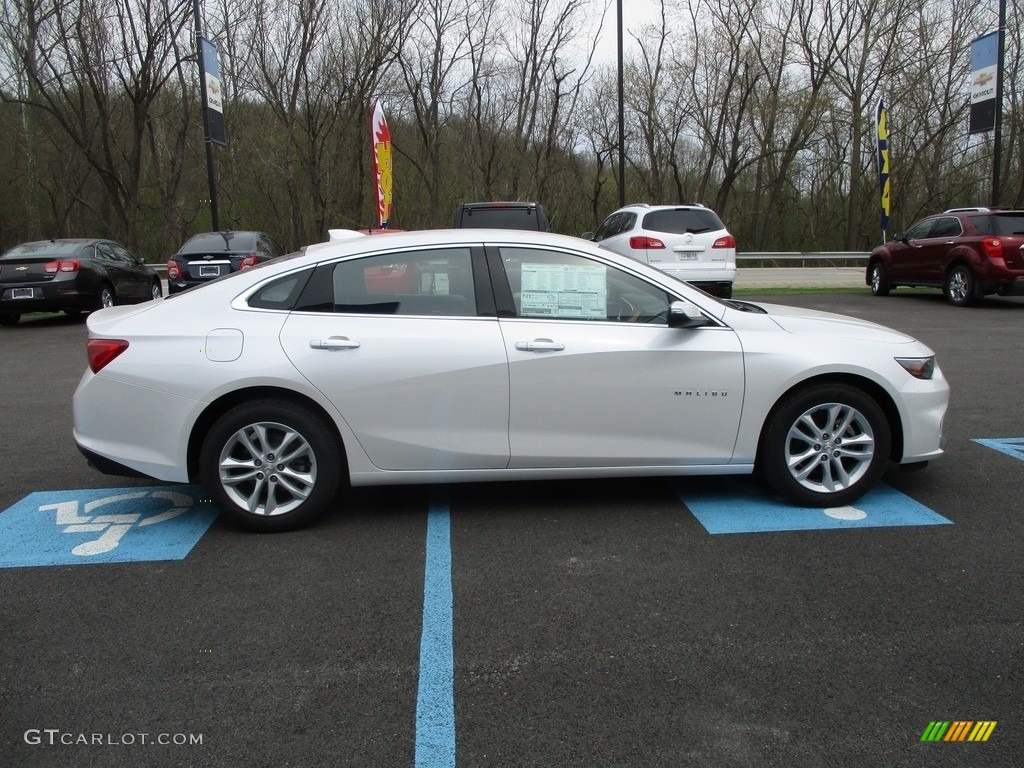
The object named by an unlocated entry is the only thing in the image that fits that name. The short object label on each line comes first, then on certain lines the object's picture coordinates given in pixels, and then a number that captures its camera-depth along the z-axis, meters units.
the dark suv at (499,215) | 13.22
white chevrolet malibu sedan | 4.26
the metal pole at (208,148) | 18.86
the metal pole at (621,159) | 23.34
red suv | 14.21
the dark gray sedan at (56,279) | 13.62
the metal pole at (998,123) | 19.44
